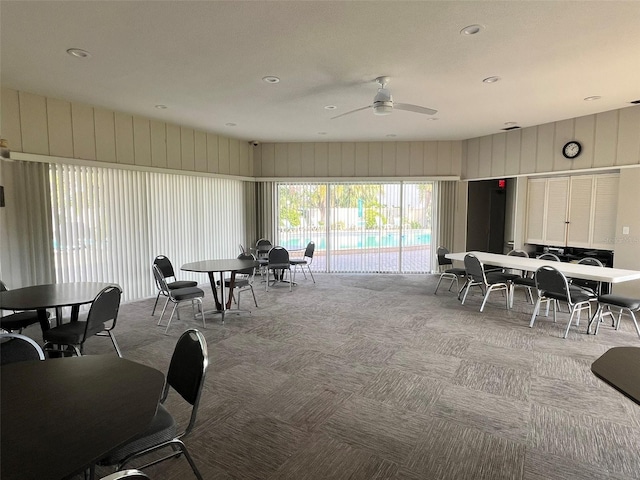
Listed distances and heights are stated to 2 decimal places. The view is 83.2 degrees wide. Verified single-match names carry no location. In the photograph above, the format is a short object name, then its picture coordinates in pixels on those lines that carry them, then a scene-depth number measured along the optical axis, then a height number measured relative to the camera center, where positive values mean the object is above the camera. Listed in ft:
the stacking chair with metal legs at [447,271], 21.15 -3.41
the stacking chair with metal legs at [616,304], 13.85 -3.56
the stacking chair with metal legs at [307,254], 24.41 -2.82
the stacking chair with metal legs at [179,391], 5.63 -3.19
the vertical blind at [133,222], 17.19 -0.54
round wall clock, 20.45 +3.63
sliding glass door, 28.53 -0.82
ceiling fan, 13.44 +4.19
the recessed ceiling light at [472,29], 9.86 +5.10
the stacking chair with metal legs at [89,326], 10.30 -3.49
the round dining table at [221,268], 16.11 -2.50
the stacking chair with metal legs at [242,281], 17.77 -3.47
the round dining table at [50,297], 10.26 -2.59
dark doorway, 29.99 -0.38
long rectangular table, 14.57 -2.52
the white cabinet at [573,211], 19.66 +0.11
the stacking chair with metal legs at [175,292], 15.24 -3.43
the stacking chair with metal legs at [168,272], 17.24 -3.05
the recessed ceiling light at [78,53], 11.24 +5.06
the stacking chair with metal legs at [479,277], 18.17 -3.37
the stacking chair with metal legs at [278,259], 22.53 -2.92
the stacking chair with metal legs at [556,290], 14.65 -3.25
